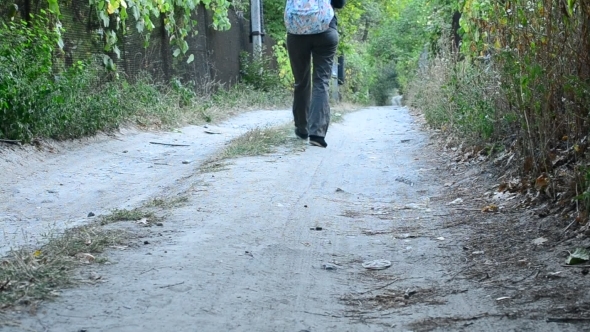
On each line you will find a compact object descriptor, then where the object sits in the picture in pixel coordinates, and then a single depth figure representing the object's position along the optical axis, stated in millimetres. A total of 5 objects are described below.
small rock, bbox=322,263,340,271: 3709
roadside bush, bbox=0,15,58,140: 6684
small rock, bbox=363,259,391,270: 3784
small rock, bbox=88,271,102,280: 3284
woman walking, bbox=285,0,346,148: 7418
